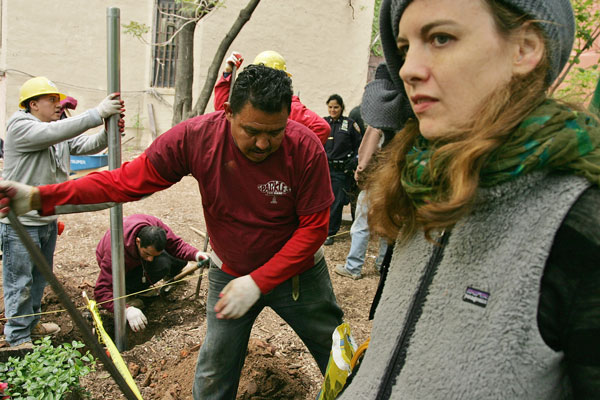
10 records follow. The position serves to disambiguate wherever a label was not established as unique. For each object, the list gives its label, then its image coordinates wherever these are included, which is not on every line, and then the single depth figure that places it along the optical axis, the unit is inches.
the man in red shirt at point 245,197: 83.7
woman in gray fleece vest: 28.4
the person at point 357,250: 213.9
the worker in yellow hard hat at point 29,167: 139.3
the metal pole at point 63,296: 64.8
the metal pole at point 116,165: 118.9
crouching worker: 159.5
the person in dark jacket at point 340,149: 264.1
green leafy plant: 96.8
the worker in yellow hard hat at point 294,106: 164.9
